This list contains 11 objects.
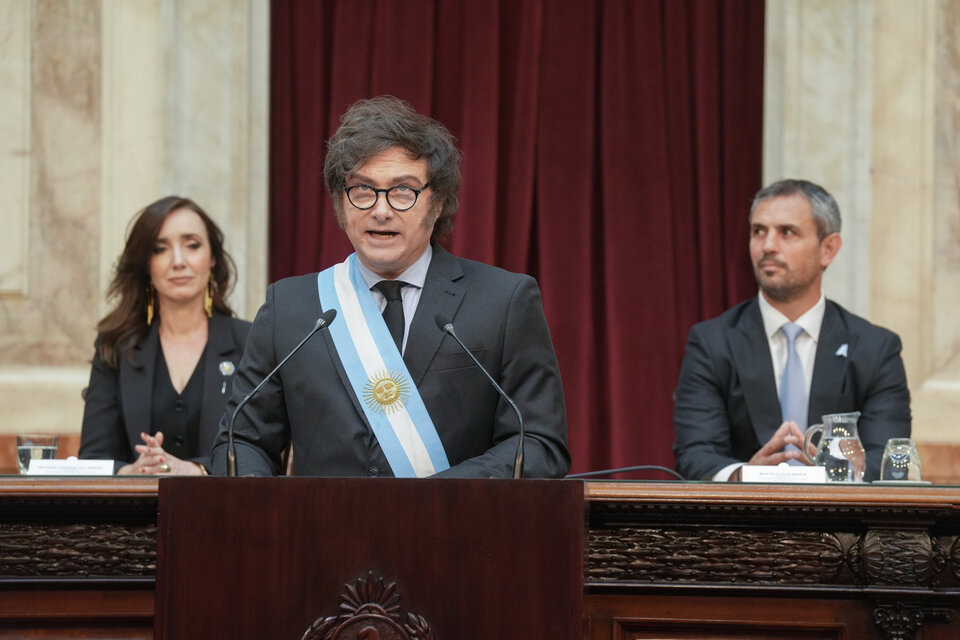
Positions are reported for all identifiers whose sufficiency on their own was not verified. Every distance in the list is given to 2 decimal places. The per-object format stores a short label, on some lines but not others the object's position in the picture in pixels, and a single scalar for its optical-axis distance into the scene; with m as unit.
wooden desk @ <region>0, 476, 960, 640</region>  4.79
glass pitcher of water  5.62
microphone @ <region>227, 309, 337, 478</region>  4.16
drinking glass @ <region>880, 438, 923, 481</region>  5.59
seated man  7.02
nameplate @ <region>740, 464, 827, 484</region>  5.20
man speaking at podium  4.72
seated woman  7.14
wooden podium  3.57
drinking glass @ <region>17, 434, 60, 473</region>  5.84
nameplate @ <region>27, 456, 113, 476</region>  5.43
